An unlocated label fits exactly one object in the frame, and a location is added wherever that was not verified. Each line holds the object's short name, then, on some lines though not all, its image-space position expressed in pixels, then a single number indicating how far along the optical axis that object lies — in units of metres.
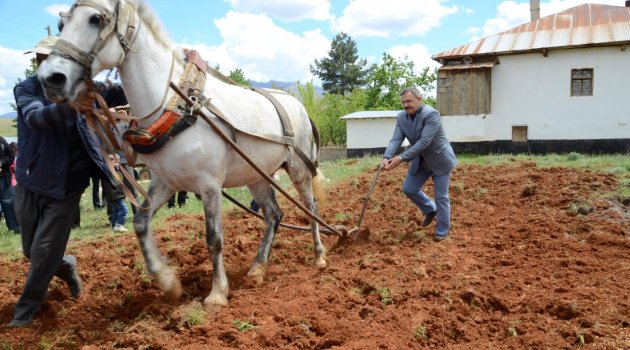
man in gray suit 5.81
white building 17.27
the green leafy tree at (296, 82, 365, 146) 35.75
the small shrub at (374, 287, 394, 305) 3.86
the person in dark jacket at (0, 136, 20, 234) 8.25
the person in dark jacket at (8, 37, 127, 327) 3.50
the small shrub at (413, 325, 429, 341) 3.27
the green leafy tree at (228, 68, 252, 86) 43.61
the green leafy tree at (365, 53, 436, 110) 39.94
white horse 3.10
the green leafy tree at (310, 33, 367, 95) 54.34
